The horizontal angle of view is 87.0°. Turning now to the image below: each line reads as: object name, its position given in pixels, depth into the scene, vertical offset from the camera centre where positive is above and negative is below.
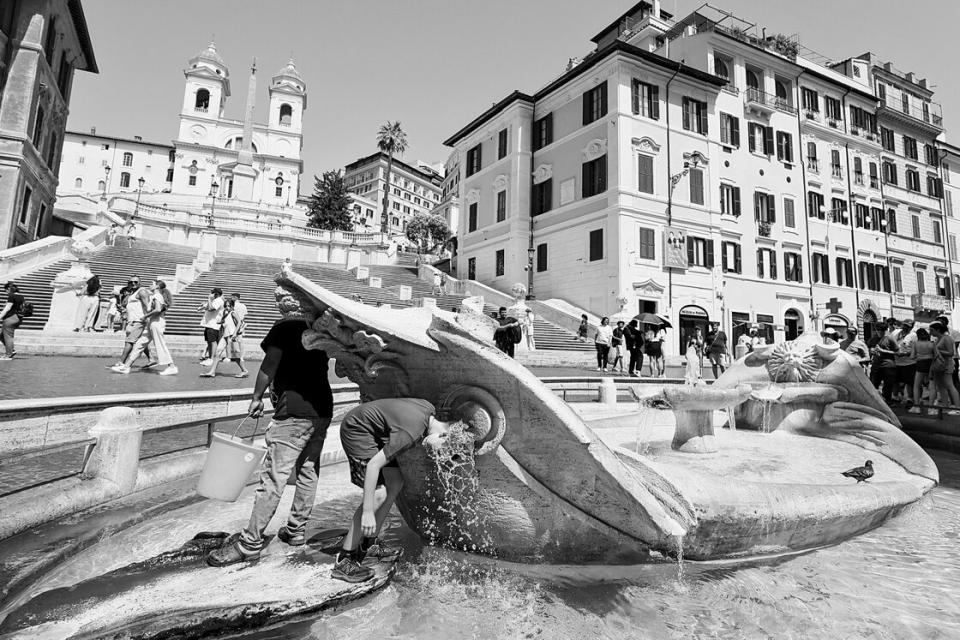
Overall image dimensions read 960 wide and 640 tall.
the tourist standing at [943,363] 8.70 +0.43
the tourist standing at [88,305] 14.34 +1.60
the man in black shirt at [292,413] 3.22 -0.31
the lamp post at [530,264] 29.05 +6.40
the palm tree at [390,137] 70.06 +32.41
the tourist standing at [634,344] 15.51 +1.04
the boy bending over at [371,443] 2.85 -0.42
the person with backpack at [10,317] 10.90 +0.88
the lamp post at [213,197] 44.04 +14.91
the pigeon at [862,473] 4.28 -0.74
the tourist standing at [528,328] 18.78 +1.73
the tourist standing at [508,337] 13.47 +1.00
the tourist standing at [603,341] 15.58 +1.10
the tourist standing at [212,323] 11.50 +0.96
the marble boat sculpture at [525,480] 2.99 -0.64
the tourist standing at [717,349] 15.25 +0.94
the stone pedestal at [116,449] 4.09 -0.71
